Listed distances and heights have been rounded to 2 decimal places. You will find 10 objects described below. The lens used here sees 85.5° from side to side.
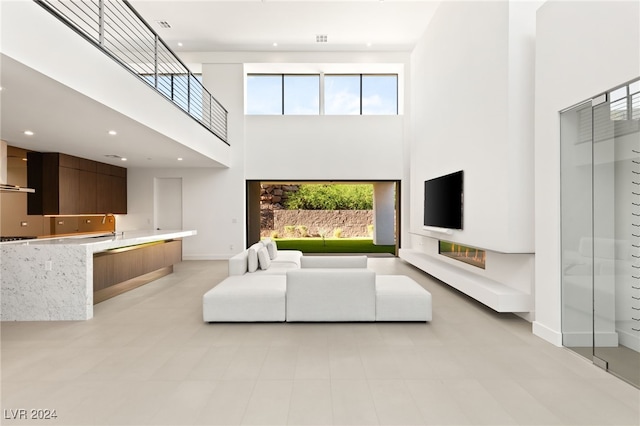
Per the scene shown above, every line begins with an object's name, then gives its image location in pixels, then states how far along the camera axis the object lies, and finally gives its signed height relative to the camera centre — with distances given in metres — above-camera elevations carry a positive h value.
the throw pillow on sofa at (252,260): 5.88 -0.83
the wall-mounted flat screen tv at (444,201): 5.80 +0.20
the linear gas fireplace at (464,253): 5.80 -0.79
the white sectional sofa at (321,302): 4.38 -1.15
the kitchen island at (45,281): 4.56 -0.93
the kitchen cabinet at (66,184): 7.62 +0.63
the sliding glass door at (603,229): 3.01 -0.17
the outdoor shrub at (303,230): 17.55 -0.95
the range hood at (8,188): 5.57 +0.39
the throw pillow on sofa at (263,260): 6.05 -0.85
